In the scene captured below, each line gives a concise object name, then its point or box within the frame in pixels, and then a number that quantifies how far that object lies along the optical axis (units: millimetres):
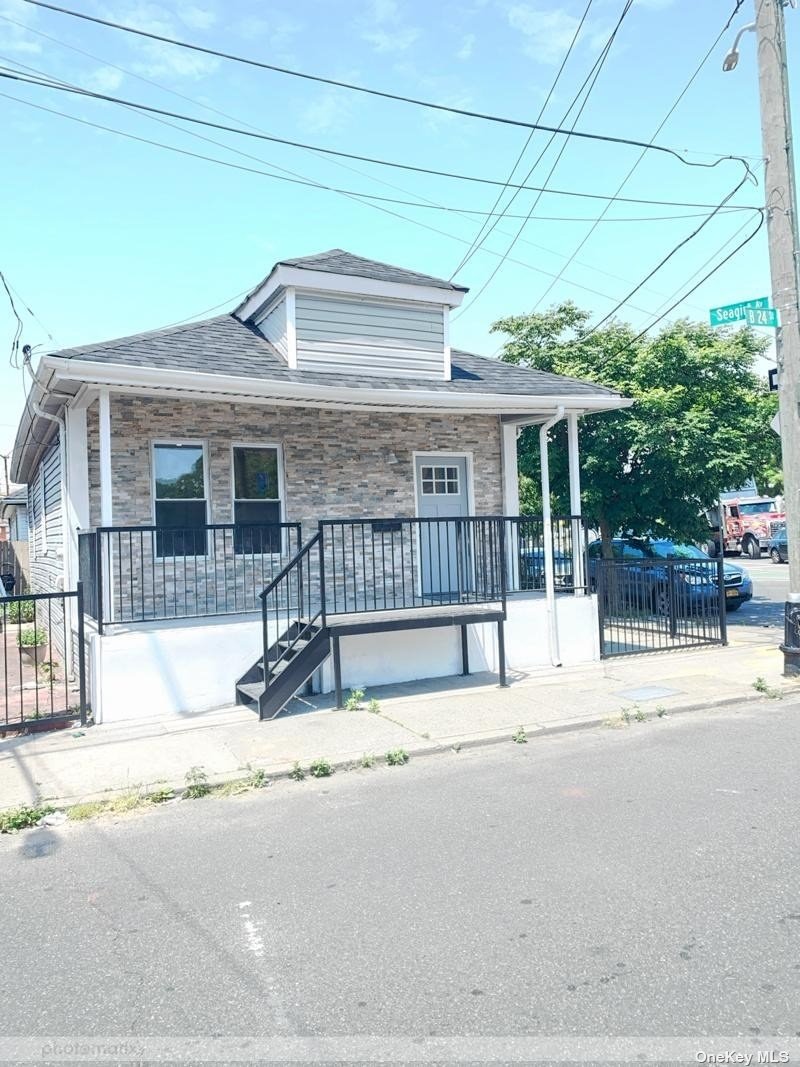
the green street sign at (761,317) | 9602
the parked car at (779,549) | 31734
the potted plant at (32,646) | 12031
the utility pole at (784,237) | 9633
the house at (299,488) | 8594
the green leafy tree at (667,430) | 14133
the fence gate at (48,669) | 7965
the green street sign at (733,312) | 9625
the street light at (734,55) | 9971
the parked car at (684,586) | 11422
